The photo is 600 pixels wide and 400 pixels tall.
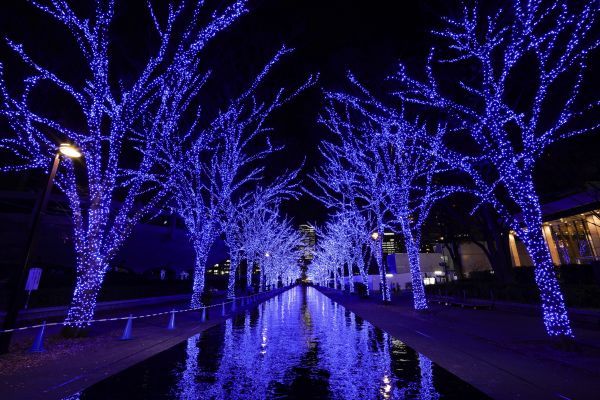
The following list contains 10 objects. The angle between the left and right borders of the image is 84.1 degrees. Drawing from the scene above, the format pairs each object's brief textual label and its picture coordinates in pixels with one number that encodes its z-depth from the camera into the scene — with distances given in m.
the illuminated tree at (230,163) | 19.47
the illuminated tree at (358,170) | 20.17
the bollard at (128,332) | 10.95
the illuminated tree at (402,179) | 18.61
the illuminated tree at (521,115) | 8.91
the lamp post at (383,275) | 25.47
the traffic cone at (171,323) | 13.39
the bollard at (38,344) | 8.90
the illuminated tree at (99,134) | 11.42
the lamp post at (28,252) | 8.91
